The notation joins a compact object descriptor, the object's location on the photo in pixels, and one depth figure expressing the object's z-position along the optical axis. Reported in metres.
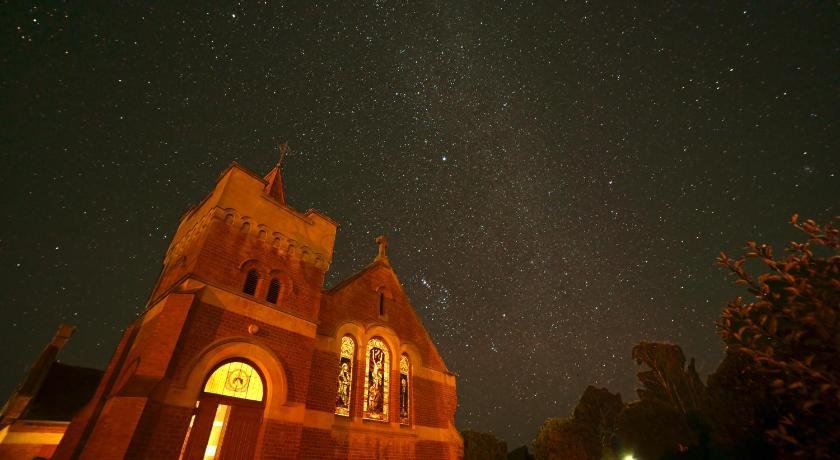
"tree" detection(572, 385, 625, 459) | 34.44
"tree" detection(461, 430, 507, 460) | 25.75
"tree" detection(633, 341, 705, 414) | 29.69
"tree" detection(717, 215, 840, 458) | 4.48
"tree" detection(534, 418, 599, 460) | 30.67
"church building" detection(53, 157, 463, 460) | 8.49
